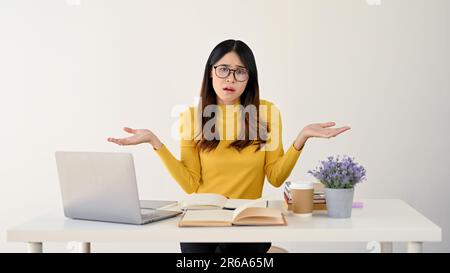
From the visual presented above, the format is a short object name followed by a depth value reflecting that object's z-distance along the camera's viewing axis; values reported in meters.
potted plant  1.90
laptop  1.80
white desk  1.73
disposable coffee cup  1.96
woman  2.56
